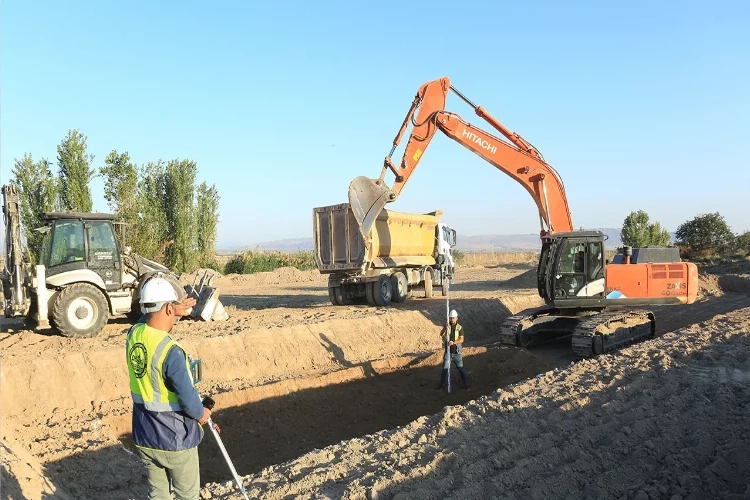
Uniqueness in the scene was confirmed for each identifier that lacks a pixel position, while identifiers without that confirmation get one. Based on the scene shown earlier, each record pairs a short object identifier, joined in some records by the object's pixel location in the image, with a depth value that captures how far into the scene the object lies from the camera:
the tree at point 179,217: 28.06
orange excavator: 12.10
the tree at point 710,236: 33.31
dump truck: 14.98
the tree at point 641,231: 35.19
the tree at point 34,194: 19.95
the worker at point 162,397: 3.78
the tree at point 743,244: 33.11
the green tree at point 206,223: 29.77
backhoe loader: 10.55
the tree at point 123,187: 23.08
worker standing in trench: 10.27
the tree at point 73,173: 20.97
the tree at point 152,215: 24.16
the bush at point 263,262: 33.19
